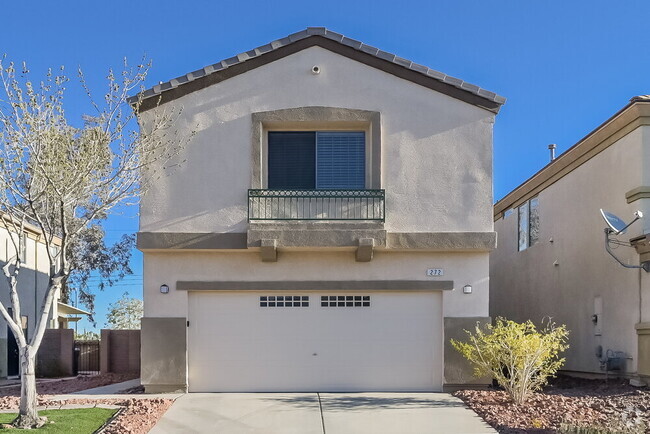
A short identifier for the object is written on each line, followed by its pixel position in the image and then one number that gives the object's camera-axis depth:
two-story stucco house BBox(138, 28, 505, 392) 14.48
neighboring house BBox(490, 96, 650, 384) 14.20
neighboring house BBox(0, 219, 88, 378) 19.67
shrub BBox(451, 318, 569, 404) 12.45
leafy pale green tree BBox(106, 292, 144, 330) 41.41
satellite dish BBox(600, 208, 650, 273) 13.84
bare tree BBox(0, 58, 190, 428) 10.70
